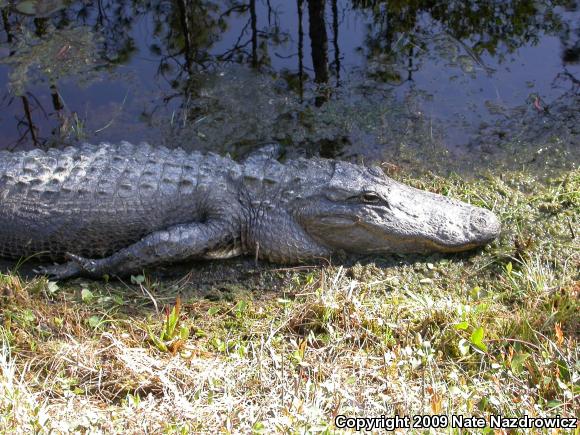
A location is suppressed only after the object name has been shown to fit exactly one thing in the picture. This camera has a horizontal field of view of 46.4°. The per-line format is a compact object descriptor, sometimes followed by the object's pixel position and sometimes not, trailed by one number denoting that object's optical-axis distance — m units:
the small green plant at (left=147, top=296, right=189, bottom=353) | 3.68
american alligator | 4.44
